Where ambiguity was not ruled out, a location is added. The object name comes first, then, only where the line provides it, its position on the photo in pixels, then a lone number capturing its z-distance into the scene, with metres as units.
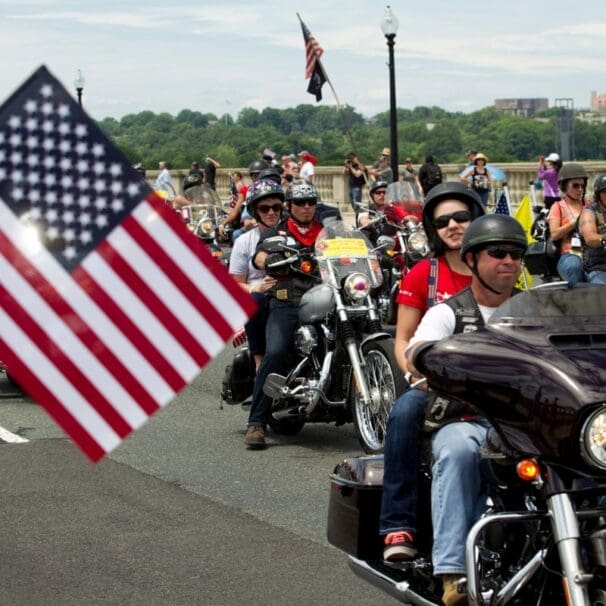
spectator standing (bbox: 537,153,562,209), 26.56
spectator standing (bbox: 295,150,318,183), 31.41
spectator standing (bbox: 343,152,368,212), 33.13
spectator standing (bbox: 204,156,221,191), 38.72
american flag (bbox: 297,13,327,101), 30.48
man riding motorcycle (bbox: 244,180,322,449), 10.08
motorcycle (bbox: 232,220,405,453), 9.56
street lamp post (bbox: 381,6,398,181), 31.33
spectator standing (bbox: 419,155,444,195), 28.44
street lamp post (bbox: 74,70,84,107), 46.15
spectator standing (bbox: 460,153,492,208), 28.45
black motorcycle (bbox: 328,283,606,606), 4.40
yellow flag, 18.00
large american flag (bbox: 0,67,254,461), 3.66
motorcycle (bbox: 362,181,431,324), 16.55
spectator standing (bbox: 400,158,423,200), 35.10
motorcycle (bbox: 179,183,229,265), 23.38
